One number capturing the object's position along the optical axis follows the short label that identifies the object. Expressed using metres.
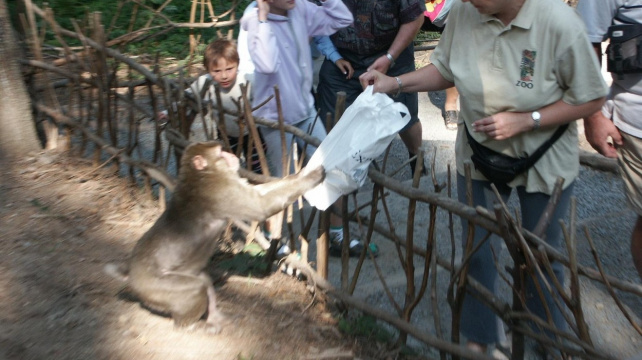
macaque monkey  2.74
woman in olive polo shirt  2.24
